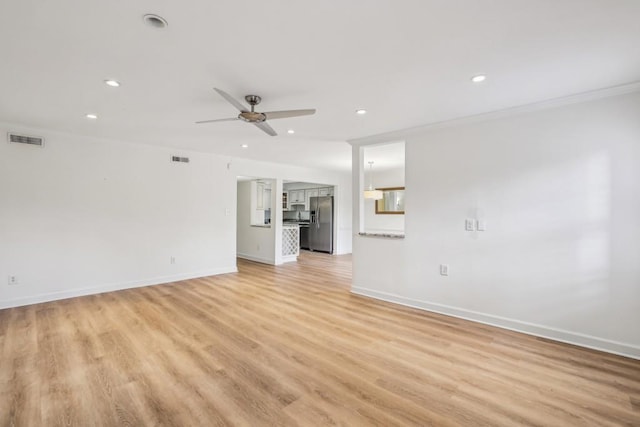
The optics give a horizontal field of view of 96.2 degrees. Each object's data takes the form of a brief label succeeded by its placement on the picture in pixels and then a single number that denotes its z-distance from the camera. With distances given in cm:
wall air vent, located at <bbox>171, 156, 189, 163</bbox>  524
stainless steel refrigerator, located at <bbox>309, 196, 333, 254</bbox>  878
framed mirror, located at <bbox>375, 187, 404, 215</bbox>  785
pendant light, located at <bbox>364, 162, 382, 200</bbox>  639
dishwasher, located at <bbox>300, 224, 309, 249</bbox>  958
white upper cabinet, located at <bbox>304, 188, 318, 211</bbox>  958
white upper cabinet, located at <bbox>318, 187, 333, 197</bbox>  917
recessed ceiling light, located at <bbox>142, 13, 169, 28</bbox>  172
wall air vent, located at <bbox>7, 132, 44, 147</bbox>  384
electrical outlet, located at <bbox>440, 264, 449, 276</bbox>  367
